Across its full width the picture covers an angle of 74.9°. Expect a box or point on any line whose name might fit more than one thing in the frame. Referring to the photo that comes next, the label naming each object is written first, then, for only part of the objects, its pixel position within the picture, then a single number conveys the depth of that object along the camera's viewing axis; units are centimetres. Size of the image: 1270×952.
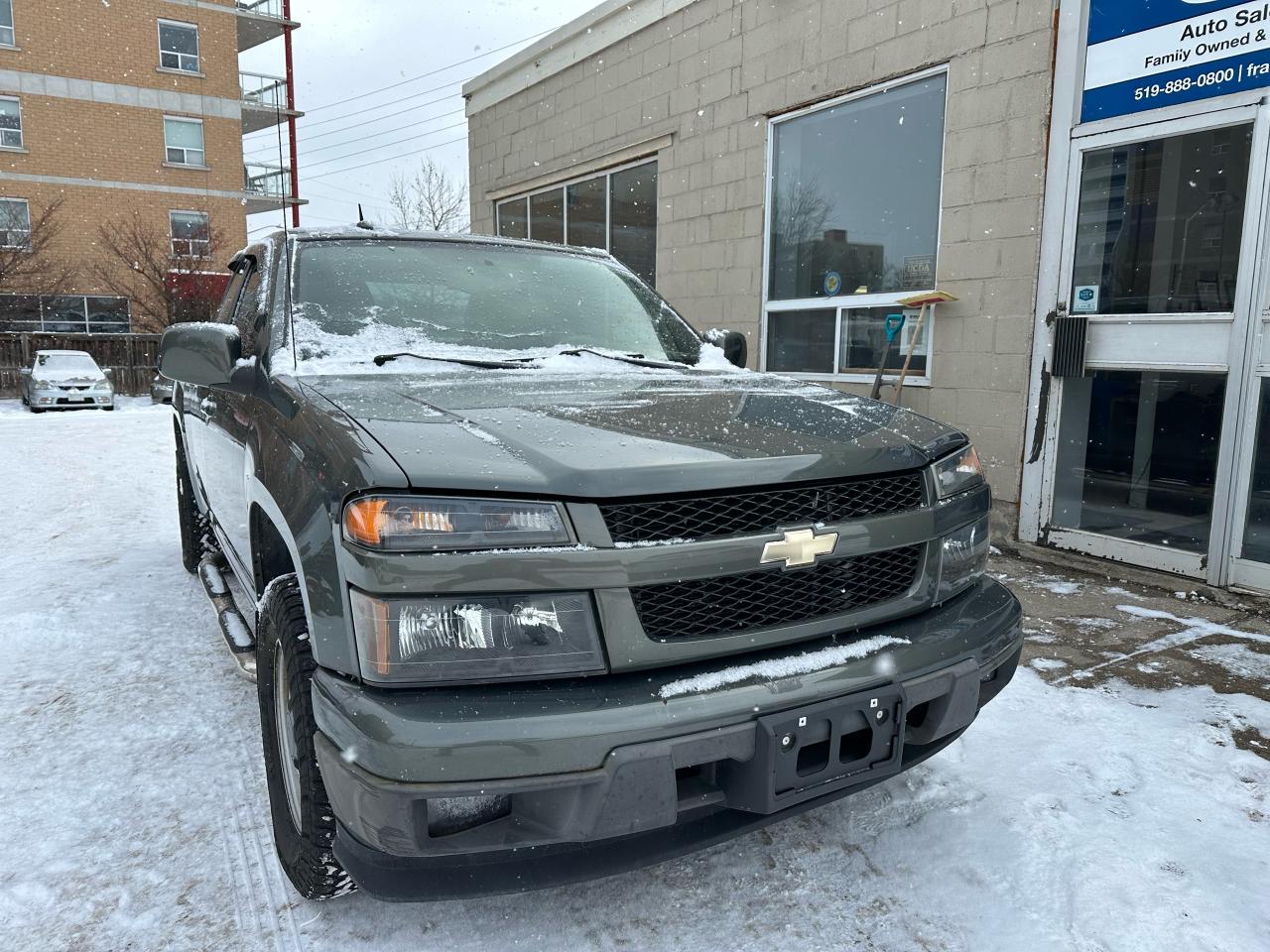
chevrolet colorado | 156
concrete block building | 443
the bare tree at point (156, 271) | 2284
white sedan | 1667
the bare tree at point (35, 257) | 2131
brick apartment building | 2348
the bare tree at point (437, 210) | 3262
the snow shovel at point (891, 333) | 602
